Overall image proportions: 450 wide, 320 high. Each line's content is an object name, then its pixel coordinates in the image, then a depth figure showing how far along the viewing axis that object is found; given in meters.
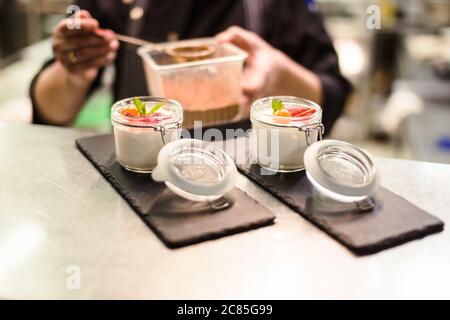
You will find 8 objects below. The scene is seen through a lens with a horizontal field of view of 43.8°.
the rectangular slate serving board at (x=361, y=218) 0.81
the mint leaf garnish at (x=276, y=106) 1.03
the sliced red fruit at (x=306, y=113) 1.02
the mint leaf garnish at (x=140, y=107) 1.02
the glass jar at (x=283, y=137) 1.00
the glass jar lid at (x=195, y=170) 0.86
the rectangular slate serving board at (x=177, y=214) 0.82
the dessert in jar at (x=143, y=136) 0.99
